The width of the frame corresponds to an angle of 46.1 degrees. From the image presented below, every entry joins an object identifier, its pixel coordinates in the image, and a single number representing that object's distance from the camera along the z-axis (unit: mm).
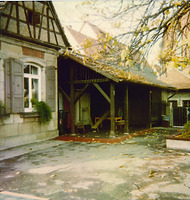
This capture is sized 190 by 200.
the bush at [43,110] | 9570
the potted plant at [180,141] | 7289
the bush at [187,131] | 7545
